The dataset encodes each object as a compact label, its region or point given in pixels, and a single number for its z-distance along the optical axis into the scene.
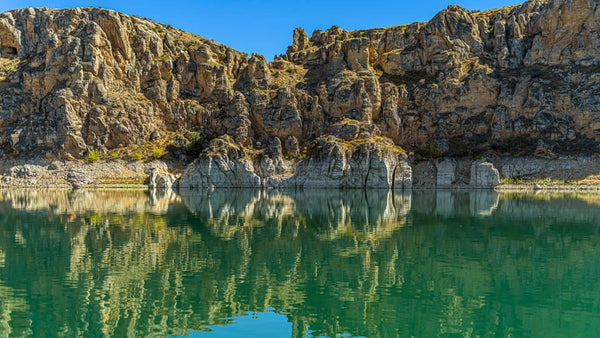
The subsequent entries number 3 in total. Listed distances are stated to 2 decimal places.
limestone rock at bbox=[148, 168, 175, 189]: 108.12
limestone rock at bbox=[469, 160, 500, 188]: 105.56
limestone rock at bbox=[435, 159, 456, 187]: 110.56
